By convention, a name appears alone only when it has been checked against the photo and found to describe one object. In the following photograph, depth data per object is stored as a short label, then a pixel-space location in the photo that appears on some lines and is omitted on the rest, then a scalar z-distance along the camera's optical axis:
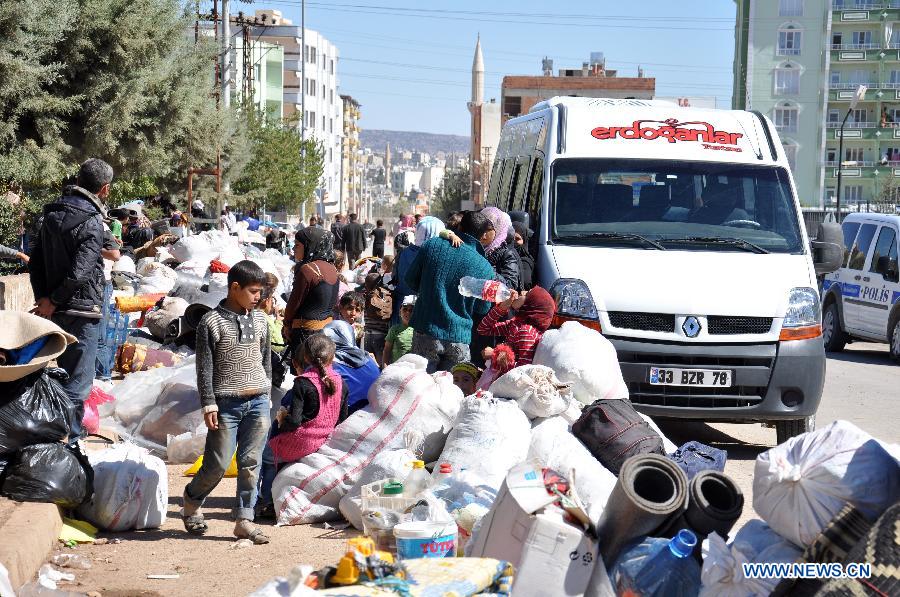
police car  16.53
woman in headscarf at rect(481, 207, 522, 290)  9.14
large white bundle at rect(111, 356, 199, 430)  8.88
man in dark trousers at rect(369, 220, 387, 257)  35.16
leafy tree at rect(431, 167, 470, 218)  109.25
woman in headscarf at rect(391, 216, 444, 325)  10.24
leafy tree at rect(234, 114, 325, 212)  53.28
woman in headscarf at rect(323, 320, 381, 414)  7.59
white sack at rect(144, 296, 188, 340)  12.71
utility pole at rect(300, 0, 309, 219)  60.64
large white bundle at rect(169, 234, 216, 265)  17.53
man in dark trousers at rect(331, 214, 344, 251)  31.42
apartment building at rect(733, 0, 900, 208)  88.56
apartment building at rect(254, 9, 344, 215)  115.38
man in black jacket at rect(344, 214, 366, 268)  30.98
